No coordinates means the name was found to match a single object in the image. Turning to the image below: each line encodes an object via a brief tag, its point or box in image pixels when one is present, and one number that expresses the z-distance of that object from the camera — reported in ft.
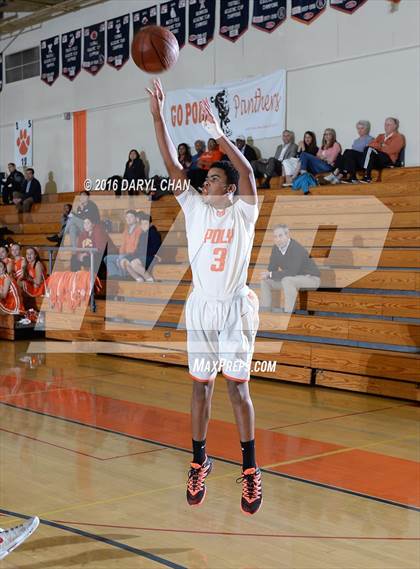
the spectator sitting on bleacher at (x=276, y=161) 40.16
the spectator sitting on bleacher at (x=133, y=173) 45.46
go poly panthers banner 43.24
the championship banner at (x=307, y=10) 41.08
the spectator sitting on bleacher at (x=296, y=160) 39.06
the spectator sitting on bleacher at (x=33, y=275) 41.42
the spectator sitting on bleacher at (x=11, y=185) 54.90
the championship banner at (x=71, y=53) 55.36
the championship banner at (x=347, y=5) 39.55
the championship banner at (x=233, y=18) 44.80
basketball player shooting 9.72
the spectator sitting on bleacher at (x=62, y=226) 43.01
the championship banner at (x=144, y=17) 49.26
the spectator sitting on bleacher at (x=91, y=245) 37.50
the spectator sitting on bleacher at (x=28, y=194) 52.90
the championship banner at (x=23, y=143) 60.13
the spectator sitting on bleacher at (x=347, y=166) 36.68
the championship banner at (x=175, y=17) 47.80
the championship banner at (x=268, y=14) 42.96
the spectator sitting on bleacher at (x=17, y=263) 42.19
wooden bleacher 28.17
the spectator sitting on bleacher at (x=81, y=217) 39.83
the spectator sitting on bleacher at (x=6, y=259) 42.22
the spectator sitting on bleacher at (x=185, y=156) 43.34
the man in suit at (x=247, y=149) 41.27
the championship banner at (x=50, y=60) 57.41
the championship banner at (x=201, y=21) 46.50
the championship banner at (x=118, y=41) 51.47
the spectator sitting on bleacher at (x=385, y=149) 36.17
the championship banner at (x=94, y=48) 53.62
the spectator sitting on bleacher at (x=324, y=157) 38.24
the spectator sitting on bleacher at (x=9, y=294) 41.75
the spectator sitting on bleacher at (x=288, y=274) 28.17
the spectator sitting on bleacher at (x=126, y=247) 34.12
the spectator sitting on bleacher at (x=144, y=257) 35.91
